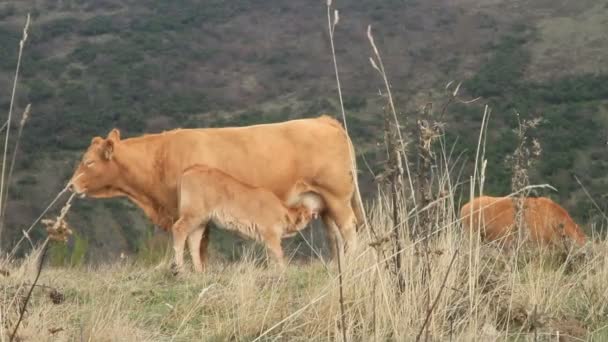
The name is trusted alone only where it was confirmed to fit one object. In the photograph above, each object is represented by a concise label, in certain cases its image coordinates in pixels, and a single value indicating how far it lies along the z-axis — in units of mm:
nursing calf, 19281
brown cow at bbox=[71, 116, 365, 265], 21781
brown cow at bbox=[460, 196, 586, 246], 17325
